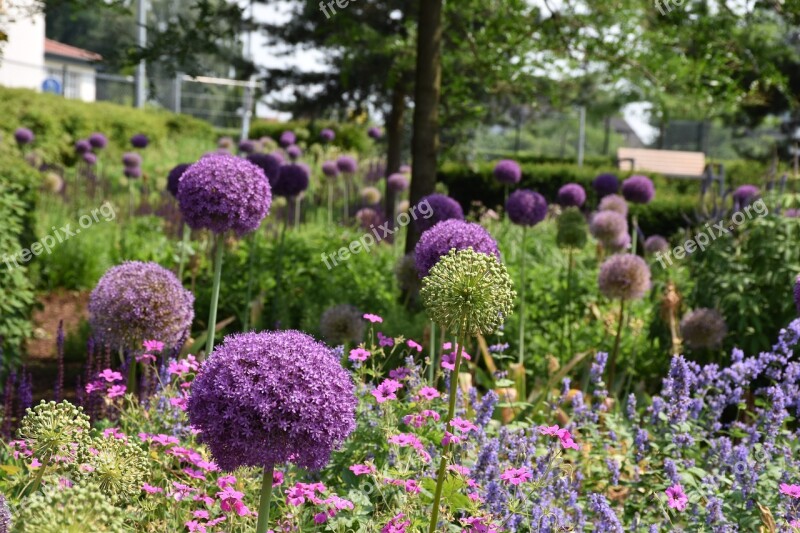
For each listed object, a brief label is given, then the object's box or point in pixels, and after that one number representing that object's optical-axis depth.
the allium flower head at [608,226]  6.90
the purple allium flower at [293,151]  11.40
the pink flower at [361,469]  2.70
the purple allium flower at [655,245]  8.70
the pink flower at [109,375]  3.52
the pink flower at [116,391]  3.38
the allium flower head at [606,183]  8.02
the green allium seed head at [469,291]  2.35
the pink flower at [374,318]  3.65
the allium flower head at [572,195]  7.50
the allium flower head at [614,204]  7.73
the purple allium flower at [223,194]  3.58
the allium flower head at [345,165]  11.73
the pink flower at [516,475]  2.57
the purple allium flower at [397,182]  10.67
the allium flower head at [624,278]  5.43
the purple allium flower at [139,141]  10.54
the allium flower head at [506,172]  7.75
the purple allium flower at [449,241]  3.53
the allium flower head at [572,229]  6.30
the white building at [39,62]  29.14
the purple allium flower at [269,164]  5.97
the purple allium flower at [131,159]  10.21
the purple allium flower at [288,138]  12.12
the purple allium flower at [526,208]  5.91
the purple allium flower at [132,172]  10.05
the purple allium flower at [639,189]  7.59
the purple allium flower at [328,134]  13.53
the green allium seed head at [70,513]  1.51
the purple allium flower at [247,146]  11.34
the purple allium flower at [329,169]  11.56
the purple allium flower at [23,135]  12.55
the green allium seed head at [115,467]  2.05
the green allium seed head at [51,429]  2.12
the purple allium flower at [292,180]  6.44
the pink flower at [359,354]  3.35
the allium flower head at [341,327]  5.30
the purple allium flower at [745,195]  6.17
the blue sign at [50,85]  32.94
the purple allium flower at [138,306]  3.94
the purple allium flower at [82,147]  11.72
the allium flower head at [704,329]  5.19
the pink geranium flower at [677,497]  2.73
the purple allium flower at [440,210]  5.09
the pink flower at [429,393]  3.10
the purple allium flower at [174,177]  5.57
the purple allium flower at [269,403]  2.02
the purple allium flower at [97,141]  11.45
